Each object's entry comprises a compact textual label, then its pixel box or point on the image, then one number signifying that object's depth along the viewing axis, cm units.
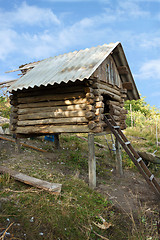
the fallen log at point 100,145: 1439
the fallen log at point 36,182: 577
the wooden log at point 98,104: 757
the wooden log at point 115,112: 952
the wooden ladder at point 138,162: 717
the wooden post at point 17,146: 990
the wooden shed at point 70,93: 756
